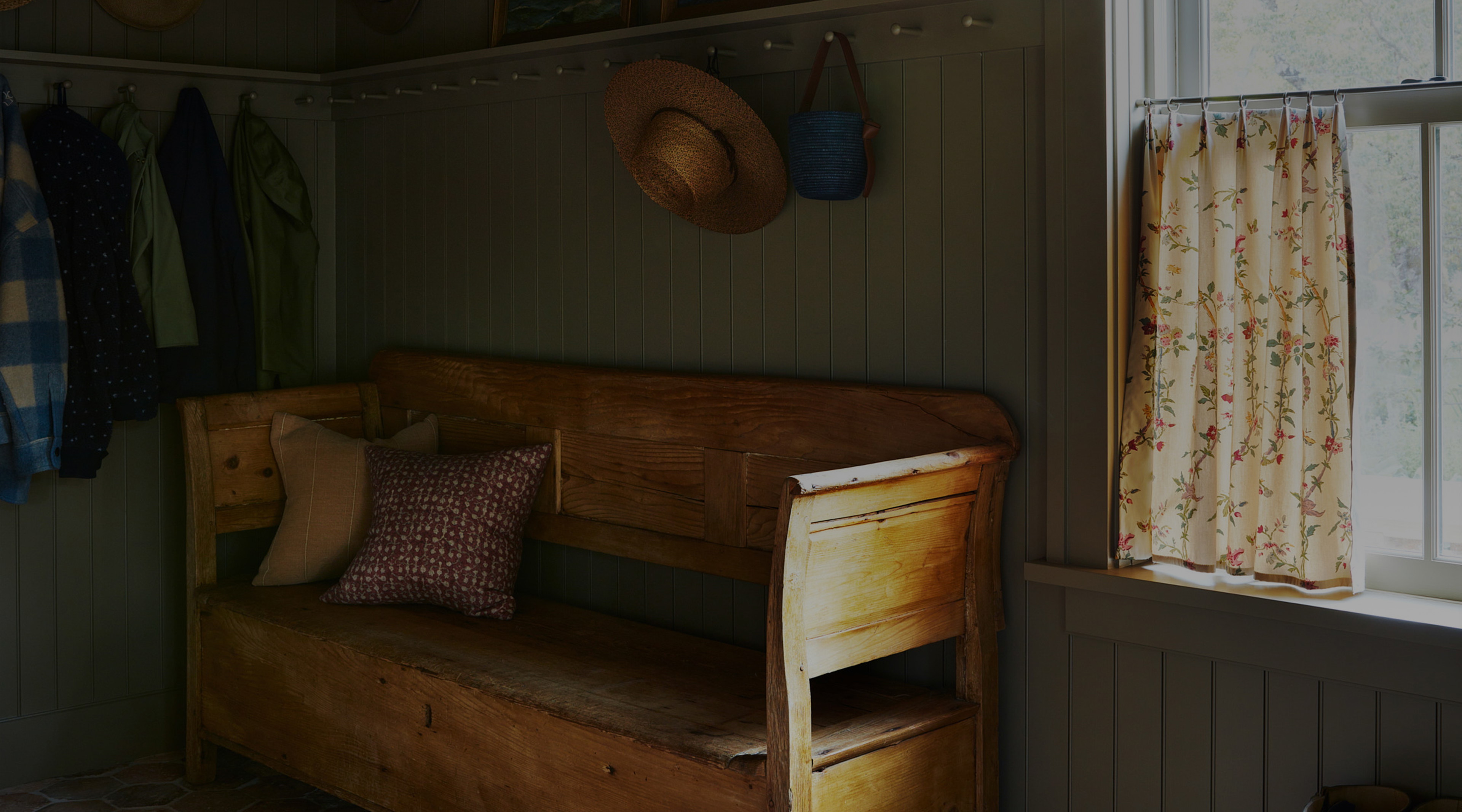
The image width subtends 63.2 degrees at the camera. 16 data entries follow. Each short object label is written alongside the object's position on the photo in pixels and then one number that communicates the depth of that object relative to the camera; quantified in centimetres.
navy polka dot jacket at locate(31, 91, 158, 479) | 297
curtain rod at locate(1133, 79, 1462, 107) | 188
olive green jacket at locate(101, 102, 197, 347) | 312
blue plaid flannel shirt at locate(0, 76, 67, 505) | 284
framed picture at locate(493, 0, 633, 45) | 287
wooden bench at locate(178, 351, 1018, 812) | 191
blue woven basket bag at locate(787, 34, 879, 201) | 227
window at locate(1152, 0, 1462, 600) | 190
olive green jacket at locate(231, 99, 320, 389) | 336
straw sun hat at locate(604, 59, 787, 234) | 238
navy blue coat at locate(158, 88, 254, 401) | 322
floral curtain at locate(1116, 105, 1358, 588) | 194
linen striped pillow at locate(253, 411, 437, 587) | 298
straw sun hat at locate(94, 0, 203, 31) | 320
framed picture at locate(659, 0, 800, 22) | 256
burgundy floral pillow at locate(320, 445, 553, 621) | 271
